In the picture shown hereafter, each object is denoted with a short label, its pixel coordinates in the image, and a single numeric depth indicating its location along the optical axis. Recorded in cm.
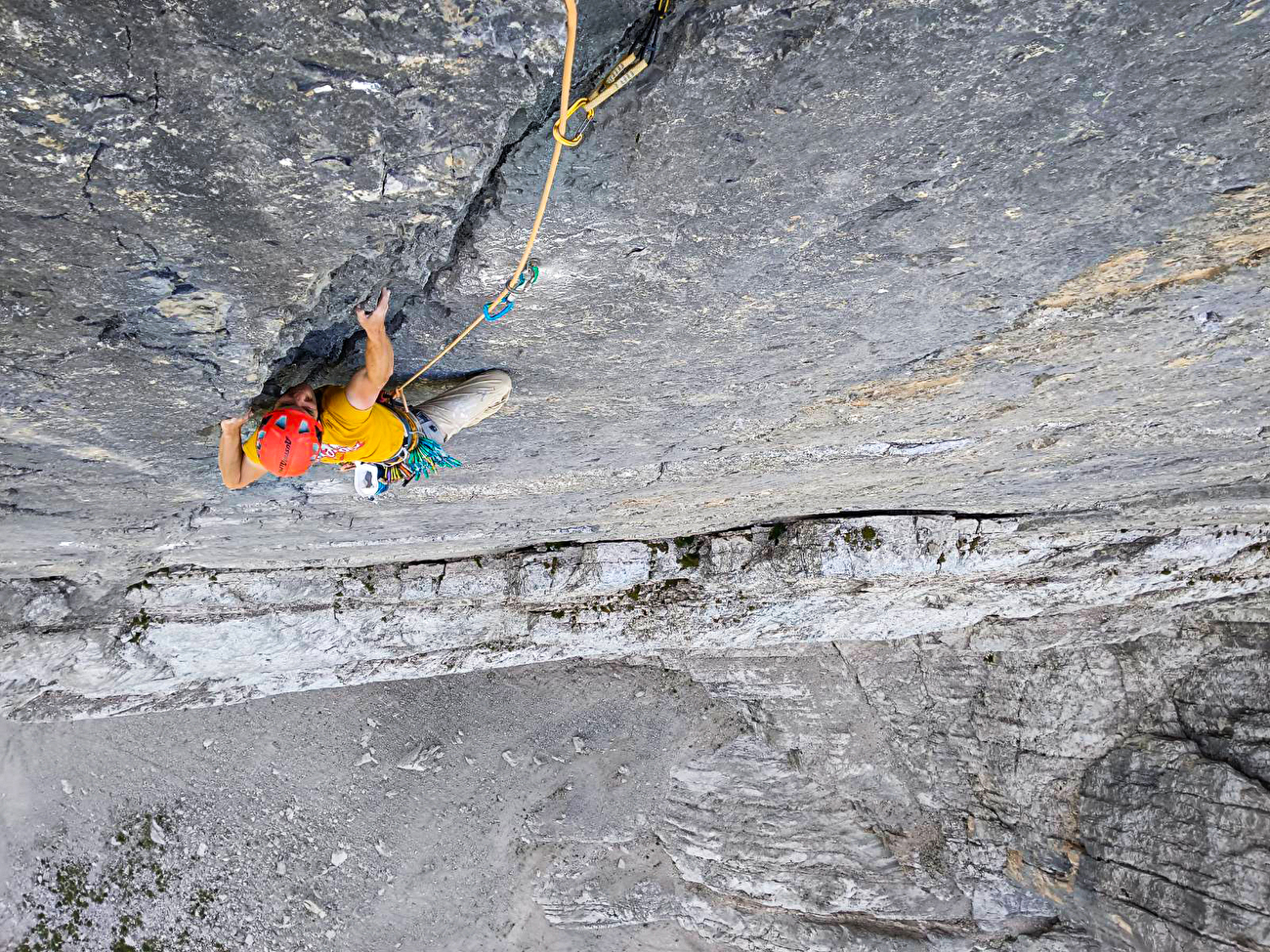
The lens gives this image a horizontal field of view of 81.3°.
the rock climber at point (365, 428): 325
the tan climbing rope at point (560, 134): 183
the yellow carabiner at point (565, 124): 212
